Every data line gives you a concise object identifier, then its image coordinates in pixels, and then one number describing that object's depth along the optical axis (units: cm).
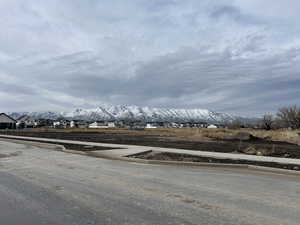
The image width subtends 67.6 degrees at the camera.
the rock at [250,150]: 1368
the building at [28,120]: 10684
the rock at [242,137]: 2711
